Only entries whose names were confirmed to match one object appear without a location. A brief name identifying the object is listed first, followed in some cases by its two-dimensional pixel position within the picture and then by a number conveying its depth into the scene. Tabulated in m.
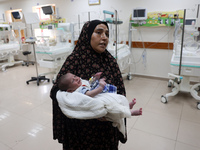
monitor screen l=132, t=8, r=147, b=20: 3.54
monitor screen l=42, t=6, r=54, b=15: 4.36
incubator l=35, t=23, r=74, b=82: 3.77
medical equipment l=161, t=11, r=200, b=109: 2.64
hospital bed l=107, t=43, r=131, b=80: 3.34
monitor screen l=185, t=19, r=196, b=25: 2.89
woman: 1.13
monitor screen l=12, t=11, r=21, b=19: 5.28
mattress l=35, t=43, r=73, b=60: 3.72
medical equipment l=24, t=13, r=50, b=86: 3.57
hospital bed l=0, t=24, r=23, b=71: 5.14
